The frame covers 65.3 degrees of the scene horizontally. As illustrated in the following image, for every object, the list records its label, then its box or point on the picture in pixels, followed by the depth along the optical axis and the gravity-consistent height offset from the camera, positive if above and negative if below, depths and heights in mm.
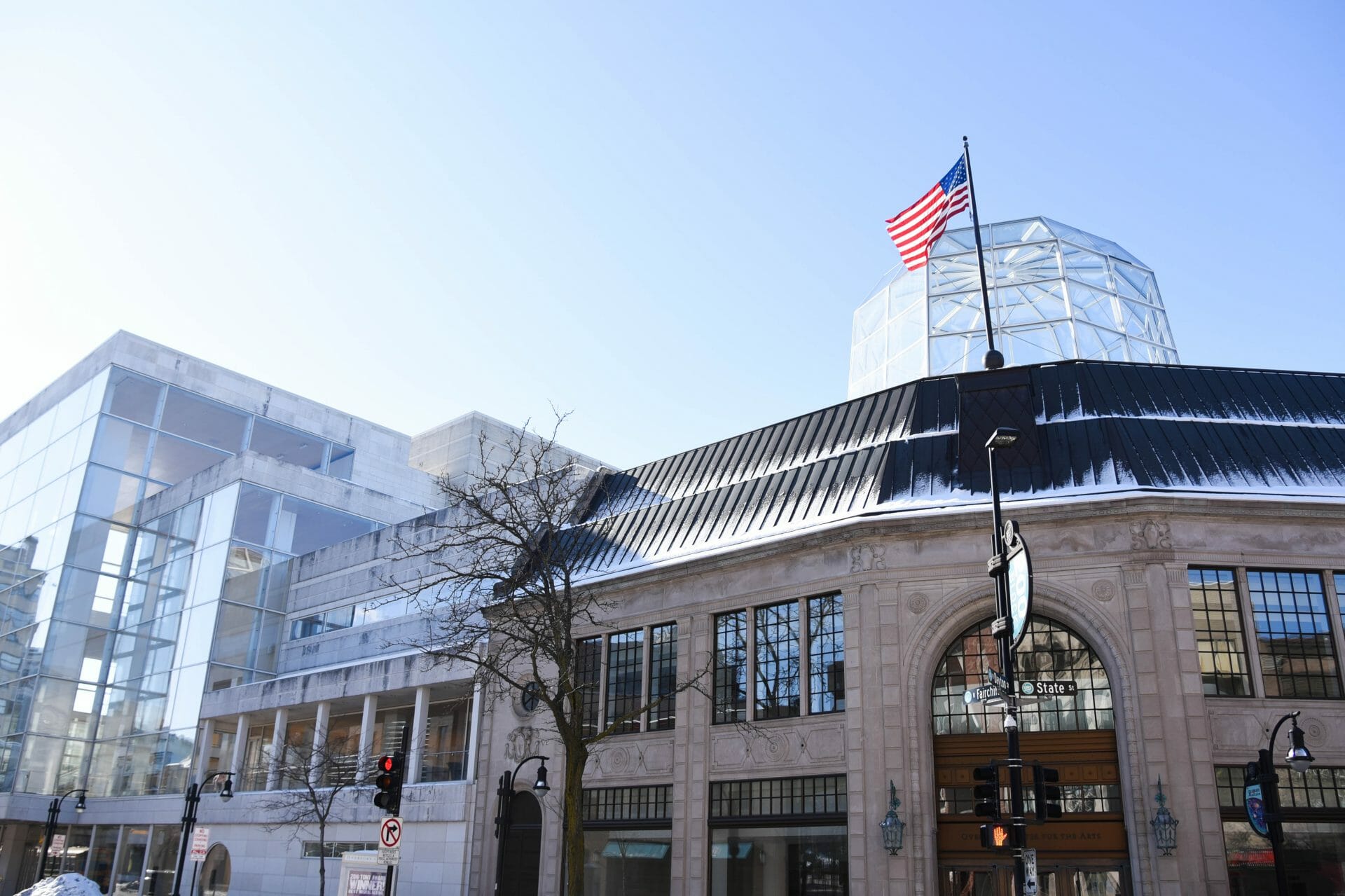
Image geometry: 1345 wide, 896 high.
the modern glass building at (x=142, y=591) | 48219 +10626
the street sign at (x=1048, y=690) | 16234 +2292
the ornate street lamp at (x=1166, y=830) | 20922 +379
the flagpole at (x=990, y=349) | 24766 +11260
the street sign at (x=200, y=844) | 31844 -604
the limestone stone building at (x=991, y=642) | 22094 +4478
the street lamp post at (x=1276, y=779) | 18588 +1255
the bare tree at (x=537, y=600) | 22578 +6287
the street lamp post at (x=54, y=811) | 43425 +301
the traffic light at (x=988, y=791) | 15547 +761
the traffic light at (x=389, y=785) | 16750 +653
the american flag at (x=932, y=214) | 27812 +15855
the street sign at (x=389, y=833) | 17641 -74
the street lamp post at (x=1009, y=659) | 15273 +2656
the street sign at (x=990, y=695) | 16312 +2218
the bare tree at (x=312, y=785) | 36594 +1414
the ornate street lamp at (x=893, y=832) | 22766 +224
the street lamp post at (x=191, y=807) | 36531 +531
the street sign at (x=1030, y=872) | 15195 -357
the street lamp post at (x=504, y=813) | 30984 +509
